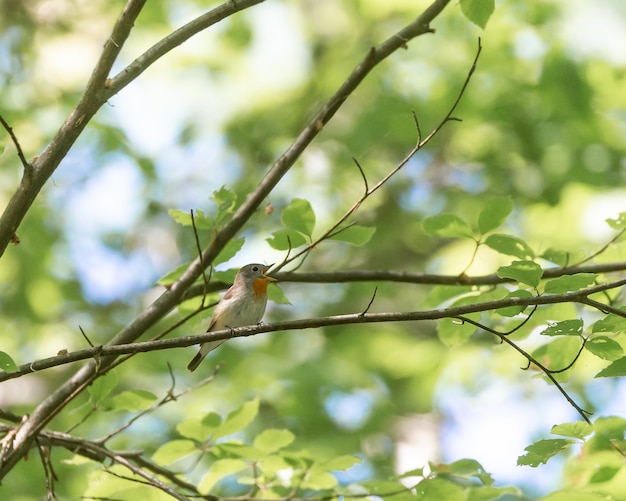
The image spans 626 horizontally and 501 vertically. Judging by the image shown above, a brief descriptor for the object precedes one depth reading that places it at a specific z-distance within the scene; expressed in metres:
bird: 9.44
